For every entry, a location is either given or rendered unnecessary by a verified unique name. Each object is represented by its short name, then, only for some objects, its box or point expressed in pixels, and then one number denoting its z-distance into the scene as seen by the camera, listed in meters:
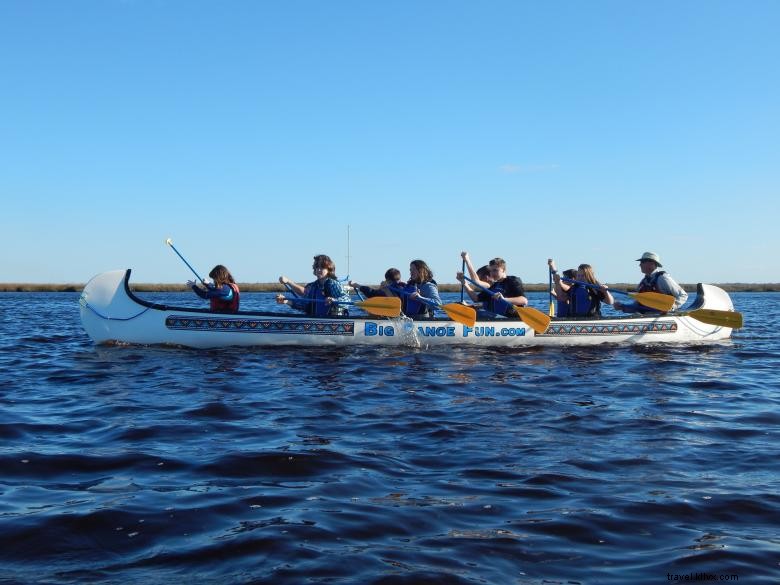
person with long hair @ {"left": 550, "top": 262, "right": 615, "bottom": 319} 14.48
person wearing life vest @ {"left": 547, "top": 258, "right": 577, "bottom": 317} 14.93
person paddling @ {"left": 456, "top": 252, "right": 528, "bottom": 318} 13.73
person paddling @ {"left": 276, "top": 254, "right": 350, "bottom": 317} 13.79
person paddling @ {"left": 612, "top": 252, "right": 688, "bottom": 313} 14.43
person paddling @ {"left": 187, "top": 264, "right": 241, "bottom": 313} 13.39
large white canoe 12.99
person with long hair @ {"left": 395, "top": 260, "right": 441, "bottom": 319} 13.95
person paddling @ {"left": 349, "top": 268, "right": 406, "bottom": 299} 14.15
